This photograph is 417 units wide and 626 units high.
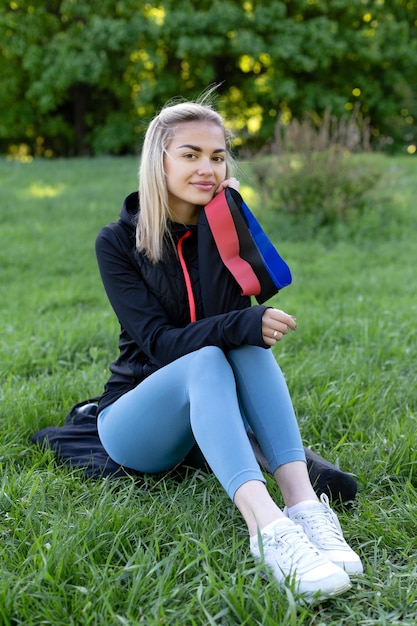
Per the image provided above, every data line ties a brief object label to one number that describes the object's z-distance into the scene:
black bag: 2.23
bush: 7.13
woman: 1.90
